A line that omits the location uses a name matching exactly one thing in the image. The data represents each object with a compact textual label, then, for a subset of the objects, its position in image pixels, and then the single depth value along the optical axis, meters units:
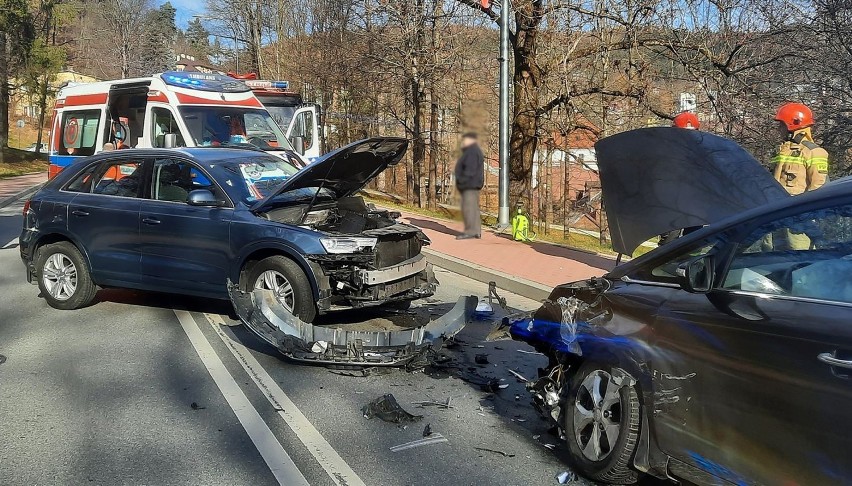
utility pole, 7.41
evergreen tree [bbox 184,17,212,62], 59.47
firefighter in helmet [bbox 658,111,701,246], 7.42
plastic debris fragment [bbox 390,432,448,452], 4.36
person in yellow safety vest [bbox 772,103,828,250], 6.39
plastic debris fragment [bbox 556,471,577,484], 3.90
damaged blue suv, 6.27
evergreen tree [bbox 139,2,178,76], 58.94
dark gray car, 2.79
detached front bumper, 5.51
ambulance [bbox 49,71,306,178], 12.75
